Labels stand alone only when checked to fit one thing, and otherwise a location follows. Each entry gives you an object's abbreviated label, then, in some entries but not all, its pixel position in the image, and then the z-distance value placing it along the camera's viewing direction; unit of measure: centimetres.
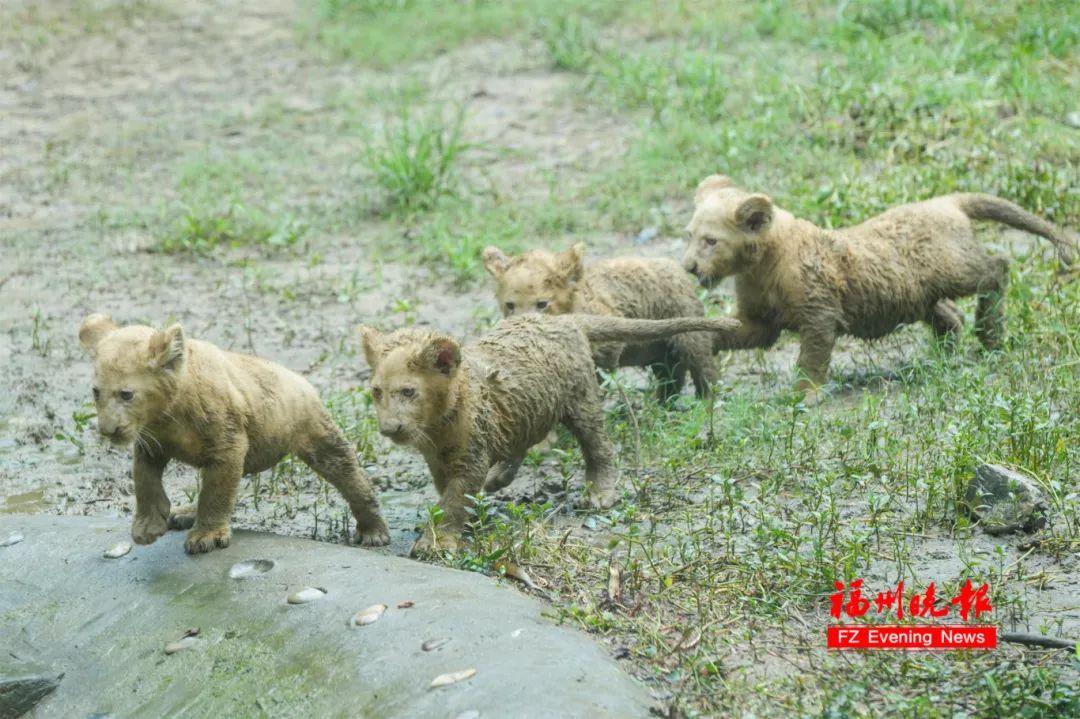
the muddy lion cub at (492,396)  1290
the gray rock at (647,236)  2247
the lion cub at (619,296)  1689
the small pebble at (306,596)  1139
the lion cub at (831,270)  1725
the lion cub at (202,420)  1187
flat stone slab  977
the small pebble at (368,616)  1083
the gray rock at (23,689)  1178
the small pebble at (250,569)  1203
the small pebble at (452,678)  978
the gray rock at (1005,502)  1258
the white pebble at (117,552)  1266
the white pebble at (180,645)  1141
